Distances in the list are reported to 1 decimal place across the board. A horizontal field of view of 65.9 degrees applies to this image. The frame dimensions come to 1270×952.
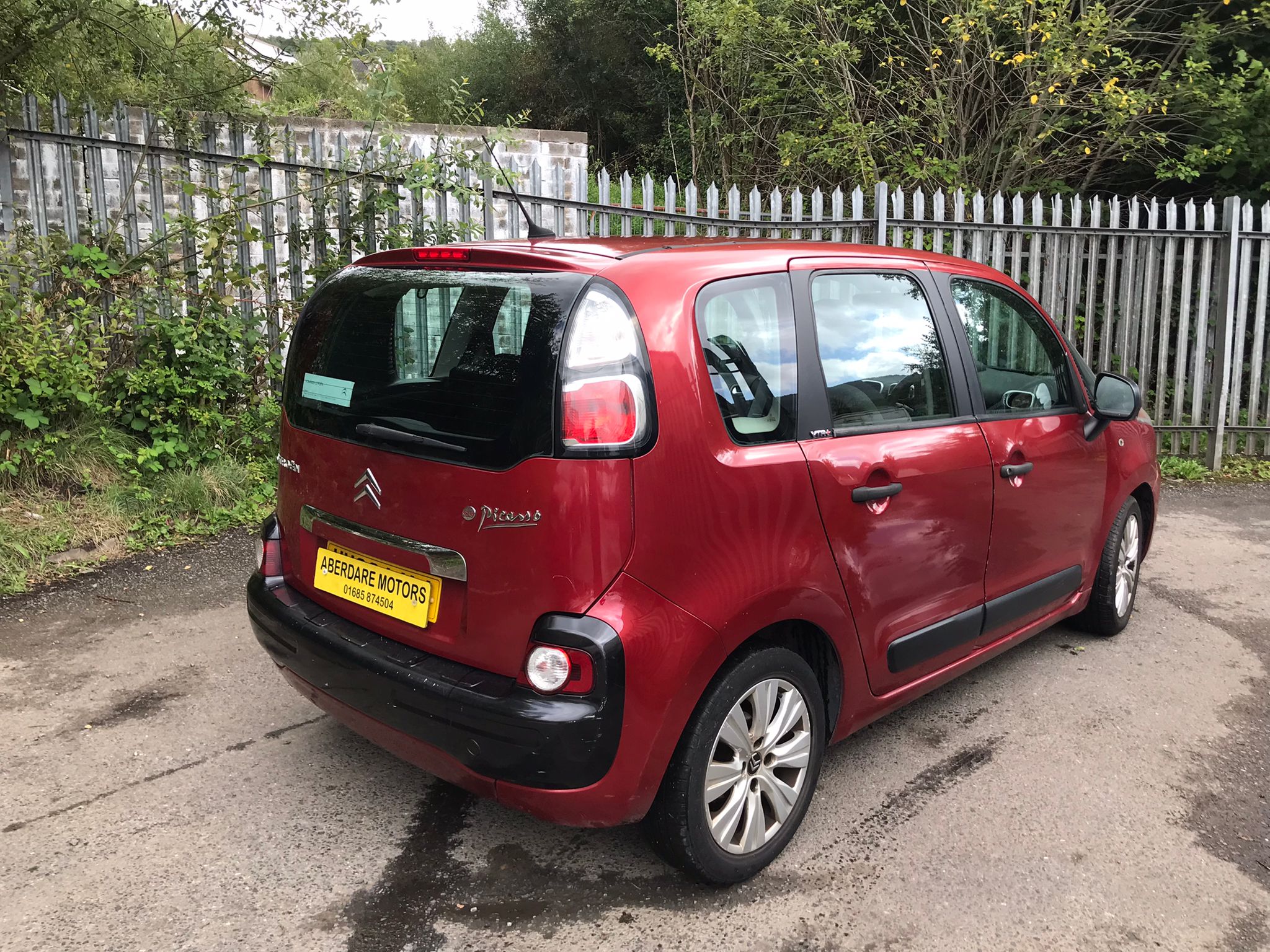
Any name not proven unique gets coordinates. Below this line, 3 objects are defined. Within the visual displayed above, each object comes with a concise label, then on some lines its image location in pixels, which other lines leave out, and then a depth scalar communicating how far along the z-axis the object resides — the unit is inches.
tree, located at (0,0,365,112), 265.9
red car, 93.3
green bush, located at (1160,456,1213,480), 325.7
